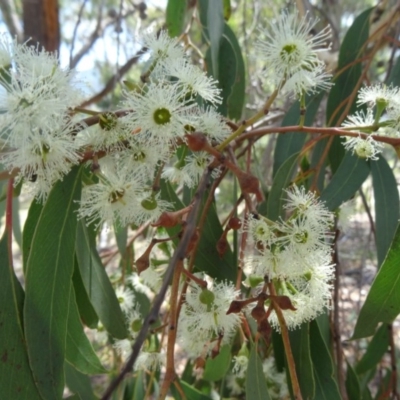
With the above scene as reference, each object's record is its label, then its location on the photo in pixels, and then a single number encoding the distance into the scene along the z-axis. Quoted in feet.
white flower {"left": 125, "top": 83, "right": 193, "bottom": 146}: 0.49
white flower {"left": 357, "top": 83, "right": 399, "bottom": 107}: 0.56
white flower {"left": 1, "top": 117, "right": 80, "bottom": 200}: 0.45
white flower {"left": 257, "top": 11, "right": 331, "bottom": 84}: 0.54
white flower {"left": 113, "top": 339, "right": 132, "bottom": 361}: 0.84
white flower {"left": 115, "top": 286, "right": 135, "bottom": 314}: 0.89
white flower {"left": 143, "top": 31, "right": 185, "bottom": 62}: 0.60
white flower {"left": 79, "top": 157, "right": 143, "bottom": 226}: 0.52
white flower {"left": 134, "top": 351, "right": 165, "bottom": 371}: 0.75
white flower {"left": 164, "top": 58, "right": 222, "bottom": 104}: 0.54
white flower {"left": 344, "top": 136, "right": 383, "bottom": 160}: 0.54
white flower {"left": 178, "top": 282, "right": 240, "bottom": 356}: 0.56
